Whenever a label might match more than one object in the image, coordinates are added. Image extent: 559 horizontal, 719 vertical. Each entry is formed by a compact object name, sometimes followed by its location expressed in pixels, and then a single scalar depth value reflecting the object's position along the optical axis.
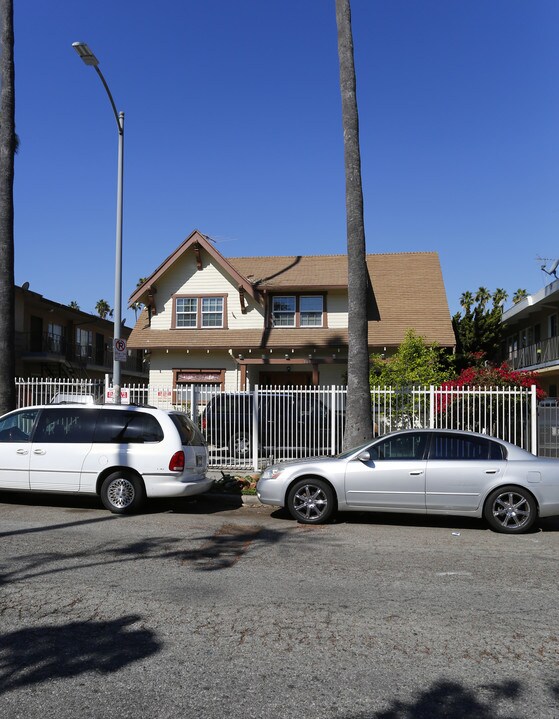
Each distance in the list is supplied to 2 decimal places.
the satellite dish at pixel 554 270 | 30.22
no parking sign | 13.12
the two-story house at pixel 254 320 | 23.03
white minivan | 9.55
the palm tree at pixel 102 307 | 73.00
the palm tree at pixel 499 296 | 50.51
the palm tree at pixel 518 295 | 56.75
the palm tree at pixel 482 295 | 44.92
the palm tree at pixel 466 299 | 39.08
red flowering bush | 14.53
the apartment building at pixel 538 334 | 28.03
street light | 13.27
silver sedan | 8.62
